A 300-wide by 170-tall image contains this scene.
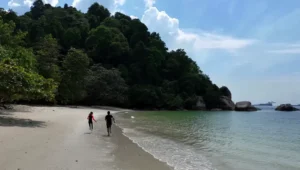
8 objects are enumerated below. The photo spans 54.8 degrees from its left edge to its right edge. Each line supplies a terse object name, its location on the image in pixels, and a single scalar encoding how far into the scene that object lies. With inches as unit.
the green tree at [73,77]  2400.3
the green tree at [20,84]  790.5
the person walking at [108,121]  761.0
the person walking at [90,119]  813.1
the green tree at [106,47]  3737.7
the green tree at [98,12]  5327.8
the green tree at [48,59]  2169.0
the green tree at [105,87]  2869.1
